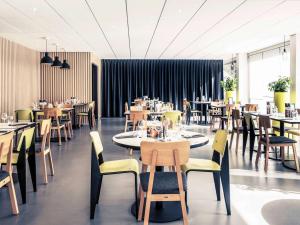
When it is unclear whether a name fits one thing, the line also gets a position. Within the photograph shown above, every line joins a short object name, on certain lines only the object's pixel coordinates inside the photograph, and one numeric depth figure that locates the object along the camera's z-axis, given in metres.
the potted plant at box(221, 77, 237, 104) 12.25
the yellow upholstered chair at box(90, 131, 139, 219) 3.31
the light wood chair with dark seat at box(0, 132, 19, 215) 3.29
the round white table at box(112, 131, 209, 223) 3.29
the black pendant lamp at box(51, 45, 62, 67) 10.65
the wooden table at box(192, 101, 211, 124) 15.85
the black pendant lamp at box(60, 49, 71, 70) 11.49
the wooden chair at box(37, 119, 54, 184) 4.64
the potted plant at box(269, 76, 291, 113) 8.32
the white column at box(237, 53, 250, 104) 13.67
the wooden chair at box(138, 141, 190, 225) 2.79
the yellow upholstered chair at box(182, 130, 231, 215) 3.40
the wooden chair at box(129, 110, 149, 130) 7.52
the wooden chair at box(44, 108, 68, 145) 8.23
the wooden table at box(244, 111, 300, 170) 5.48
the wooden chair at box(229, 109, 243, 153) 7.03
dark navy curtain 16.53
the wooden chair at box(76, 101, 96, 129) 11.09
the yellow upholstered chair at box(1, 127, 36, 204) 3.77
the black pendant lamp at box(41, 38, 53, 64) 9.99
